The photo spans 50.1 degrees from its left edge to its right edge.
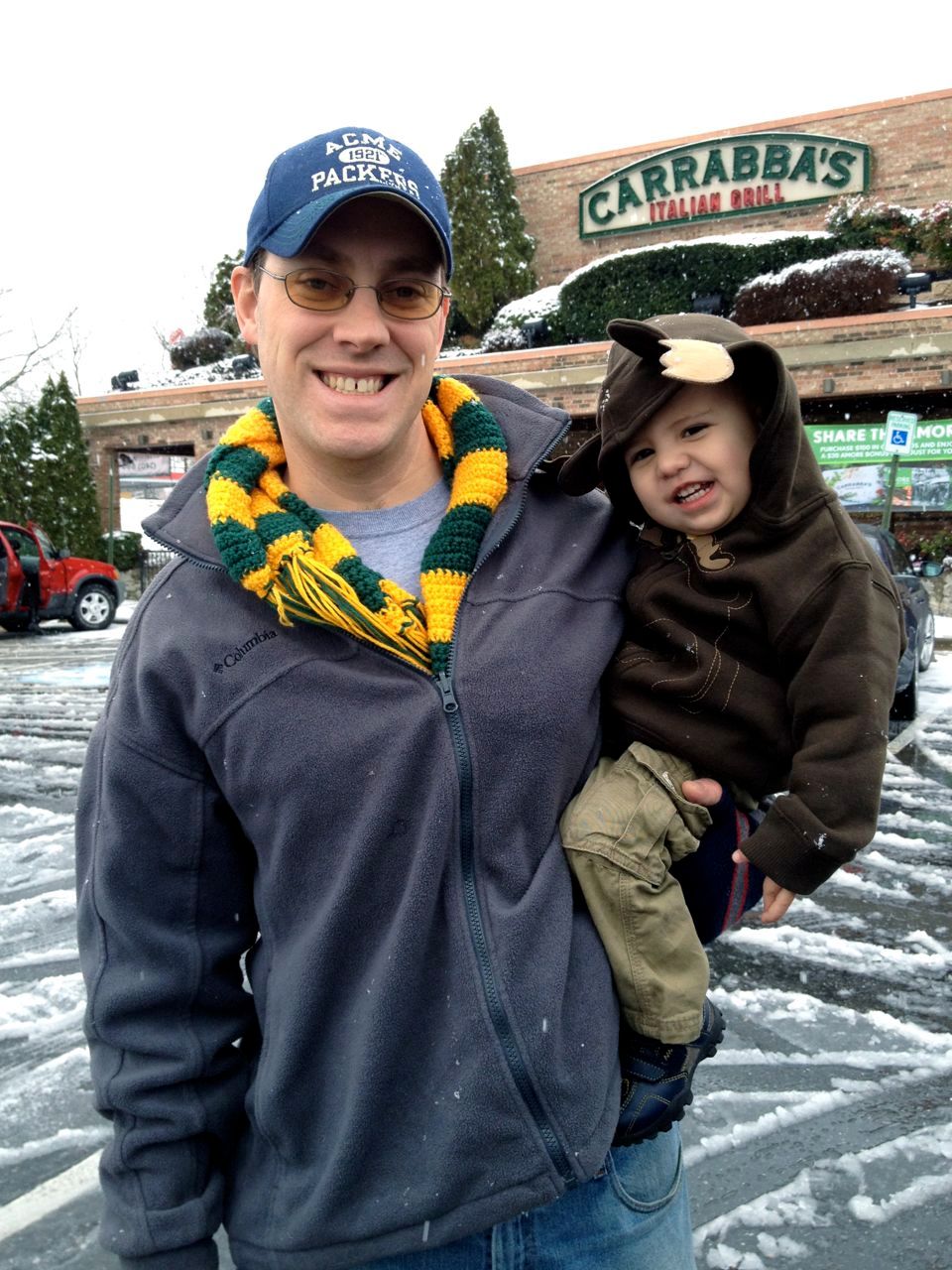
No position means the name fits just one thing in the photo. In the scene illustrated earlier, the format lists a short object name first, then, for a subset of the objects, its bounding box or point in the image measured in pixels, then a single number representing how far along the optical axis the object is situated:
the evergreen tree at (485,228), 25.55
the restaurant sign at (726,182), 24.33
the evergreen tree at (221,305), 29.56
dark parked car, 8.95
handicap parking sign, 13.32
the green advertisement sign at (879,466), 17.59
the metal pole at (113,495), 25.03
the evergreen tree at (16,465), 22.27
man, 1.41
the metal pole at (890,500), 13.52
